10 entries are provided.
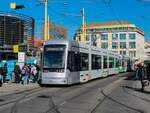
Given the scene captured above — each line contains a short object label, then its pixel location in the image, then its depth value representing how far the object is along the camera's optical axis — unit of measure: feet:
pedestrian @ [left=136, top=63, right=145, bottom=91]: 39.41
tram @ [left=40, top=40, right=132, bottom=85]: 41.81
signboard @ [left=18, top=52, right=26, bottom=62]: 46.91
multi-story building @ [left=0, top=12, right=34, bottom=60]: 64.96
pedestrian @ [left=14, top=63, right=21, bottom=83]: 47.04
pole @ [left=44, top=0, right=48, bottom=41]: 52.16
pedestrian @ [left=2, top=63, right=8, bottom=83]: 46.18
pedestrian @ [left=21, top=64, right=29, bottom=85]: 45.88
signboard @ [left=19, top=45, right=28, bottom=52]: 47.89
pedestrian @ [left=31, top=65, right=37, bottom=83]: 50.38
